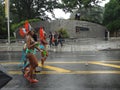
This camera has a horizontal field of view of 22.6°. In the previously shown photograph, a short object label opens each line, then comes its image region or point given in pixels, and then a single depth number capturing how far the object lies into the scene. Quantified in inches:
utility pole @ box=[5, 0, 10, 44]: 1080.2
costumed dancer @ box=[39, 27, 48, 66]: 498.1
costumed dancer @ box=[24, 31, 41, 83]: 372.1
